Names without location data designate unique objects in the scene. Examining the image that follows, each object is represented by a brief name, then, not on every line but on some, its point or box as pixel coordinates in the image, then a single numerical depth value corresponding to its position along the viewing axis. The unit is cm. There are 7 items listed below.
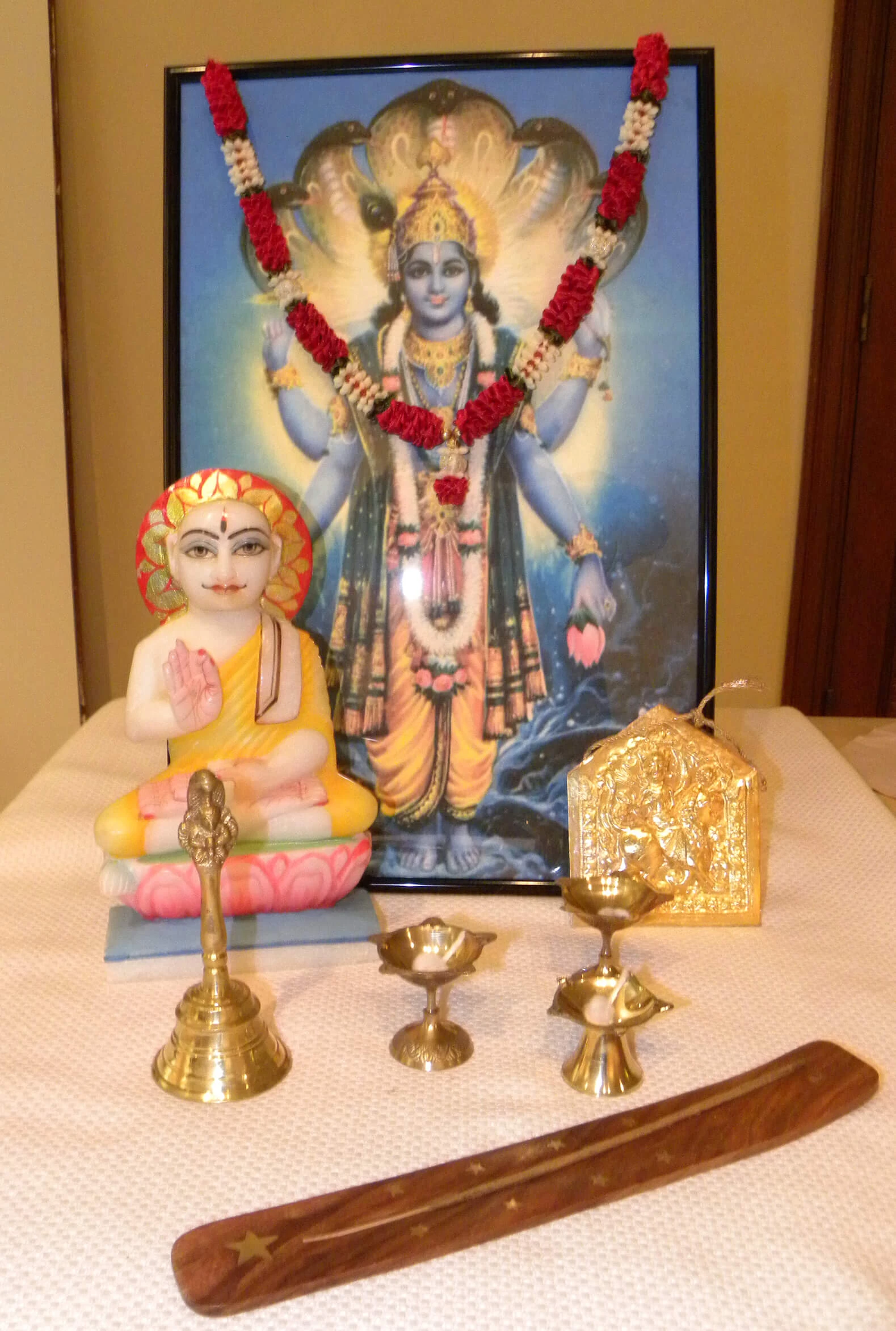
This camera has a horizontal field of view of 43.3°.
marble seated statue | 99
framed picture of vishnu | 112
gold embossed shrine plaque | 105
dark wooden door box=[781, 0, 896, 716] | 186
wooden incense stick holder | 65
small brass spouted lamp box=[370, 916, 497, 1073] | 85
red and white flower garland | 110
